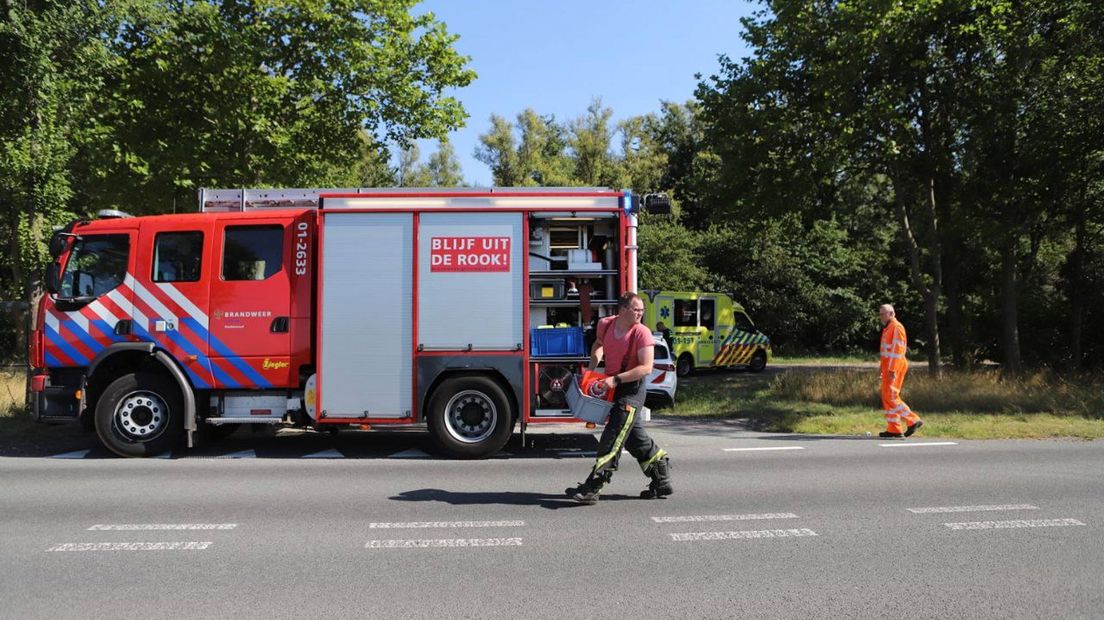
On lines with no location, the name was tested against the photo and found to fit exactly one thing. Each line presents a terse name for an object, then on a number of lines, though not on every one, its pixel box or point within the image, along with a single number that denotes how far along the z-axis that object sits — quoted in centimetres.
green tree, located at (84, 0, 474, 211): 1816
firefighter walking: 643
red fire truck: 896
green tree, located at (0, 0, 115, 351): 1323
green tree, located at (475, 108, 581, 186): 4081
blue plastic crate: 906
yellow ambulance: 2197
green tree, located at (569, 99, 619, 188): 3931
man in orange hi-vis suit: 1080
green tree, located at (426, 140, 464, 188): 5459
